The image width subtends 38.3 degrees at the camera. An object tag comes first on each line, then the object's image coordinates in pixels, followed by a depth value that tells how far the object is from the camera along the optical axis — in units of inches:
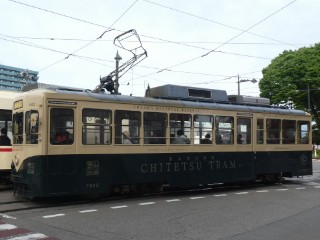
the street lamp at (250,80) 1428.6
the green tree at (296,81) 1691.7
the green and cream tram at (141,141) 444.1
